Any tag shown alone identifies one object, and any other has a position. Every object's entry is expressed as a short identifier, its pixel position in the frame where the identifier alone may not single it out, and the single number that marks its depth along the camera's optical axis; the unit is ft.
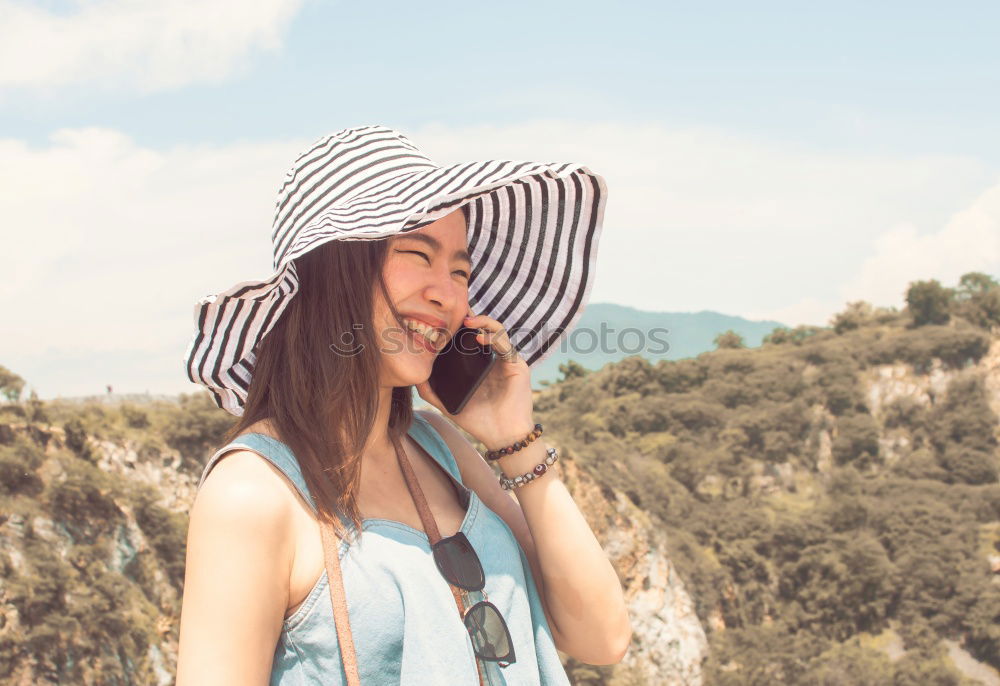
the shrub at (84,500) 52.37
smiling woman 4.26
